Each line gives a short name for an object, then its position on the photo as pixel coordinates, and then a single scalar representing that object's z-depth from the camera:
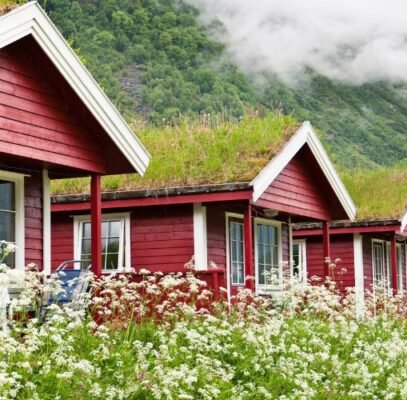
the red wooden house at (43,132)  13.53
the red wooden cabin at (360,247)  28.14
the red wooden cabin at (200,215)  19.31
